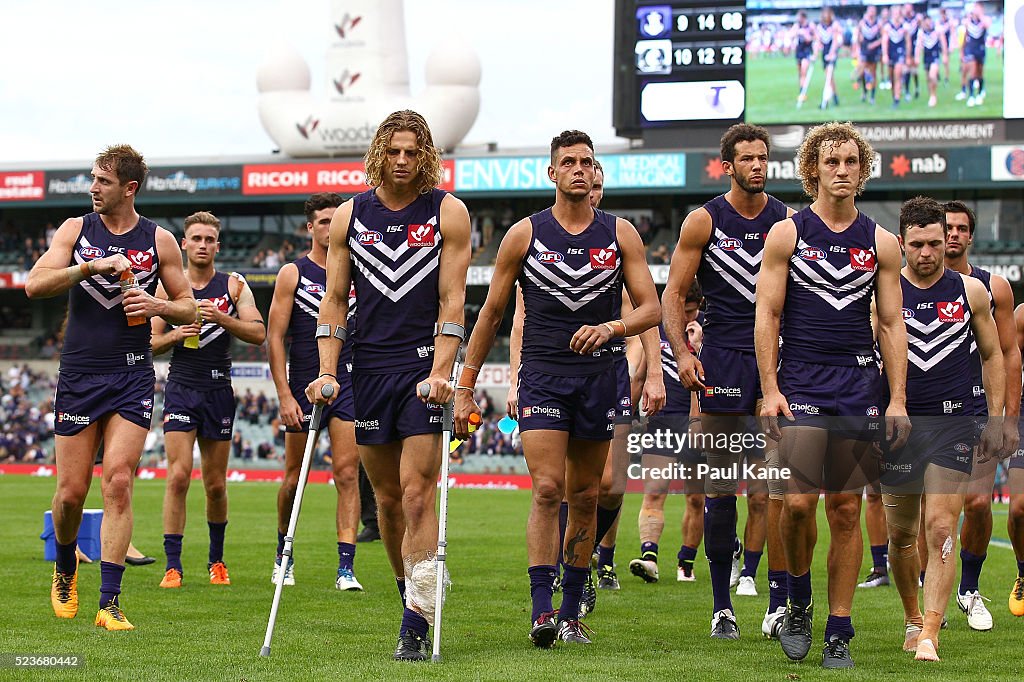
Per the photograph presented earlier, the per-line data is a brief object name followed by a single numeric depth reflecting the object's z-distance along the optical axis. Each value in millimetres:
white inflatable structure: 47188
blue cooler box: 12297
